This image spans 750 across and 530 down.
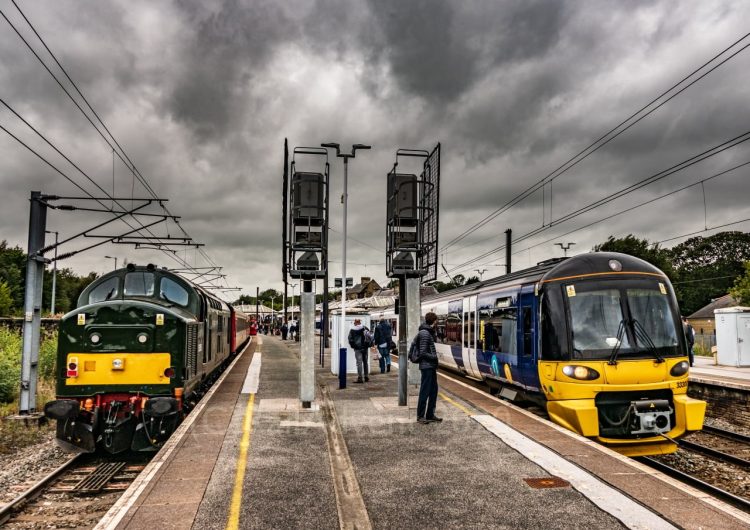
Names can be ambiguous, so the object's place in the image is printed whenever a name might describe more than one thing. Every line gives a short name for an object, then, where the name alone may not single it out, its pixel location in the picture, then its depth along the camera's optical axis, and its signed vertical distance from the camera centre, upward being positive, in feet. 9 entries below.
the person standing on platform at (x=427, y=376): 32.89 -2.86
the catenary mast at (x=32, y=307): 42.70 +1.65
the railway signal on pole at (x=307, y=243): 39.50 +5.82
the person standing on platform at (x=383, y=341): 60.70 -1.61
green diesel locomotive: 31.12 -2.56
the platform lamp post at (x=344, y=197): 56.13 +11.85
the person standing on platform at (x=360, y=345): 52.21 -1.71
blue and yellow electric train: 29.25 -1.57
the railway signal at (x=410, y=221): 43.01 +7.79
